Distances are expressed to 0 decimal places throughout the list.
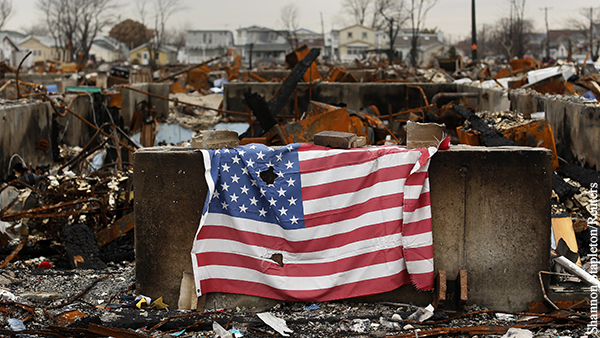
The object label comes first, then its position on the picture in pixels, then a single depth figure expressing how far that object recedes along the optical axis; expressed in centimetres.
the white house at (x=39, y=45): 8700
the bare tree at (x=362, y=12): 8325
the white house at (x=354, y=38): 8950
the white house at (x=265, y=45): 9219
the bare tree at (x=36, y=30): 12409
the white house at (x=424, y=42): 8881
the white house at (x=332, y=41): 9811
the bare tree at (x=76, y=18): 5625
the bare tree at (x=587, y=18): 6413
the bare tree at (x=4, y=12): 6800
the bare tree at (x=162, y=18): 7391
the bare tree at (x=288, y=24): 7826
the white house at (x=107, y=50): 9432
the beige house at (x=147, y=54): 9156
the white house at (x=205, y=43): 9962
